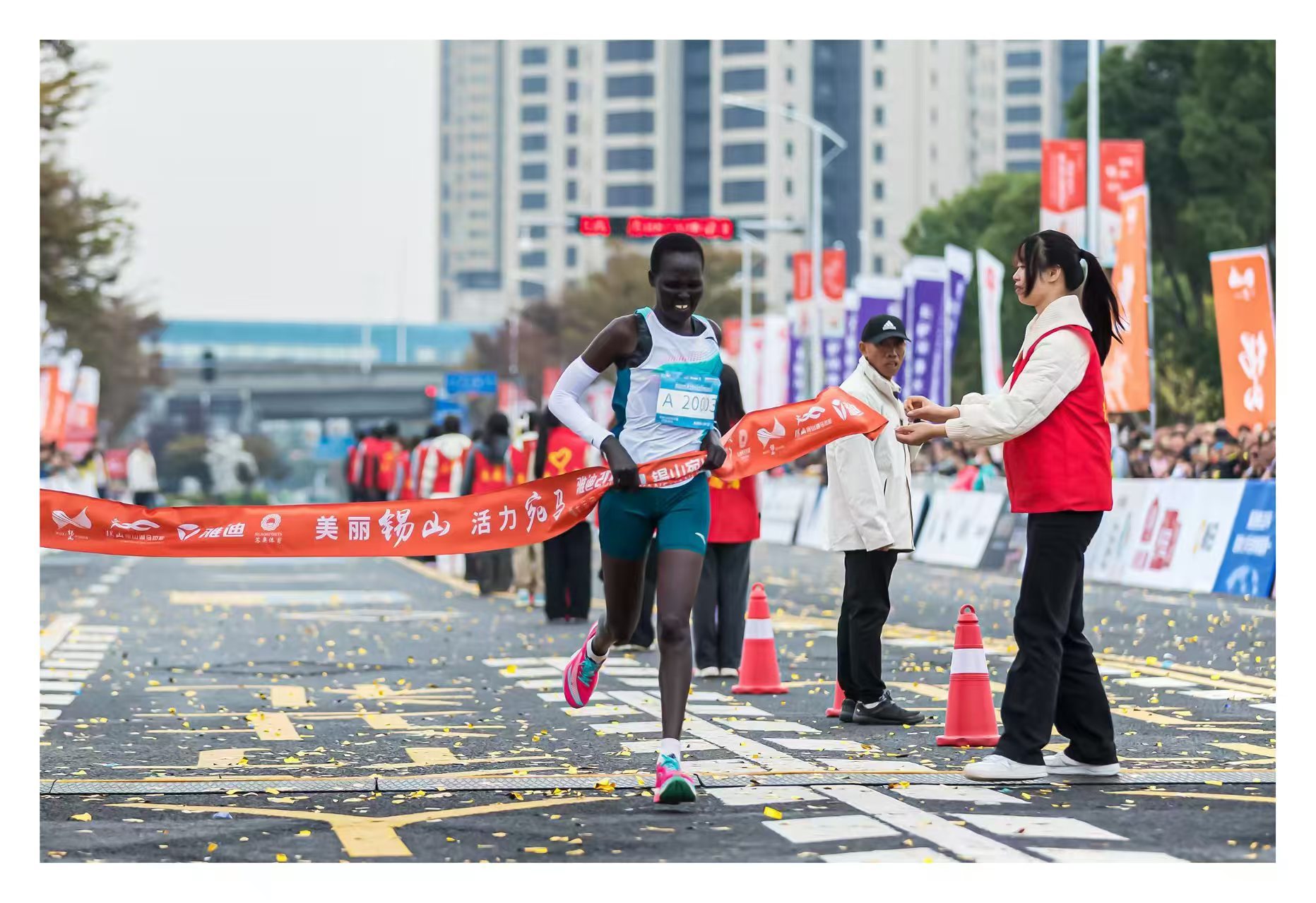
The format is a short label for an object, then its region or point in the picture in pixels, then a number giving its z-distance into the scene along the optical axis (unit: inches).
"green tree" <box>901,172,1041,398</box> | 3125.0
